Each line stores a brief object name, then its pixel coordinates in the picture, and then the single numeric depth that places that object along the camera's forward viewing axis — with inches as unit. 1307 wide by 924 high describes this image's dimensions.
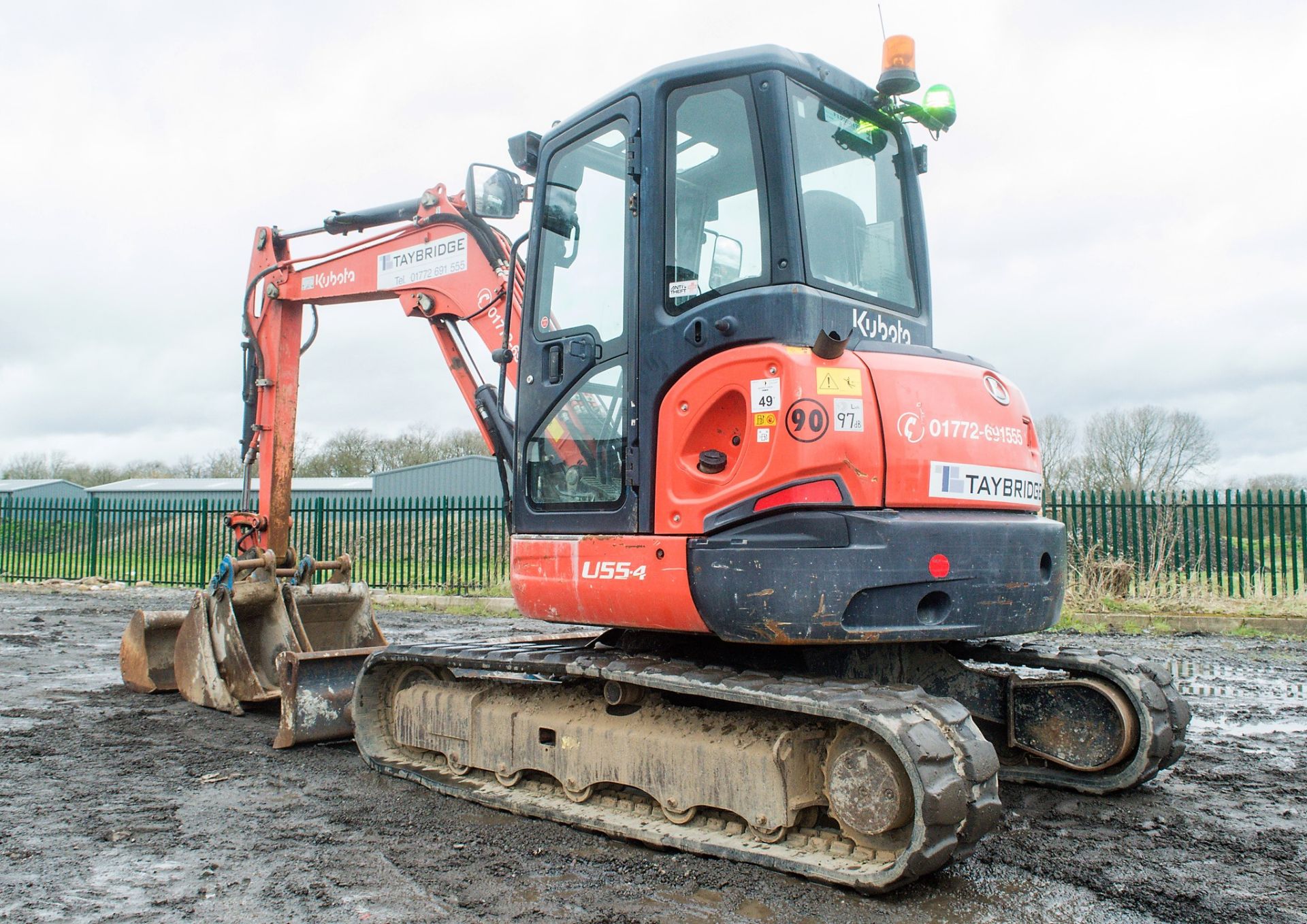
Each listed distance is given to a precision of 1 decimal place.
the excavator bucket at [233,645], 248.2
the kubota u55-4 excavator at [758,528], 139.6
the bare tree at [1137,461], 1243.1
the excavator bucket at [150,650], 275.3
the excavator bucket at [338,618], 274.8
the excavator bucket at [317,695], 216.7
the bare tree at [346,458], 1964.8
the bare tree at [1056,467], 1052.5
